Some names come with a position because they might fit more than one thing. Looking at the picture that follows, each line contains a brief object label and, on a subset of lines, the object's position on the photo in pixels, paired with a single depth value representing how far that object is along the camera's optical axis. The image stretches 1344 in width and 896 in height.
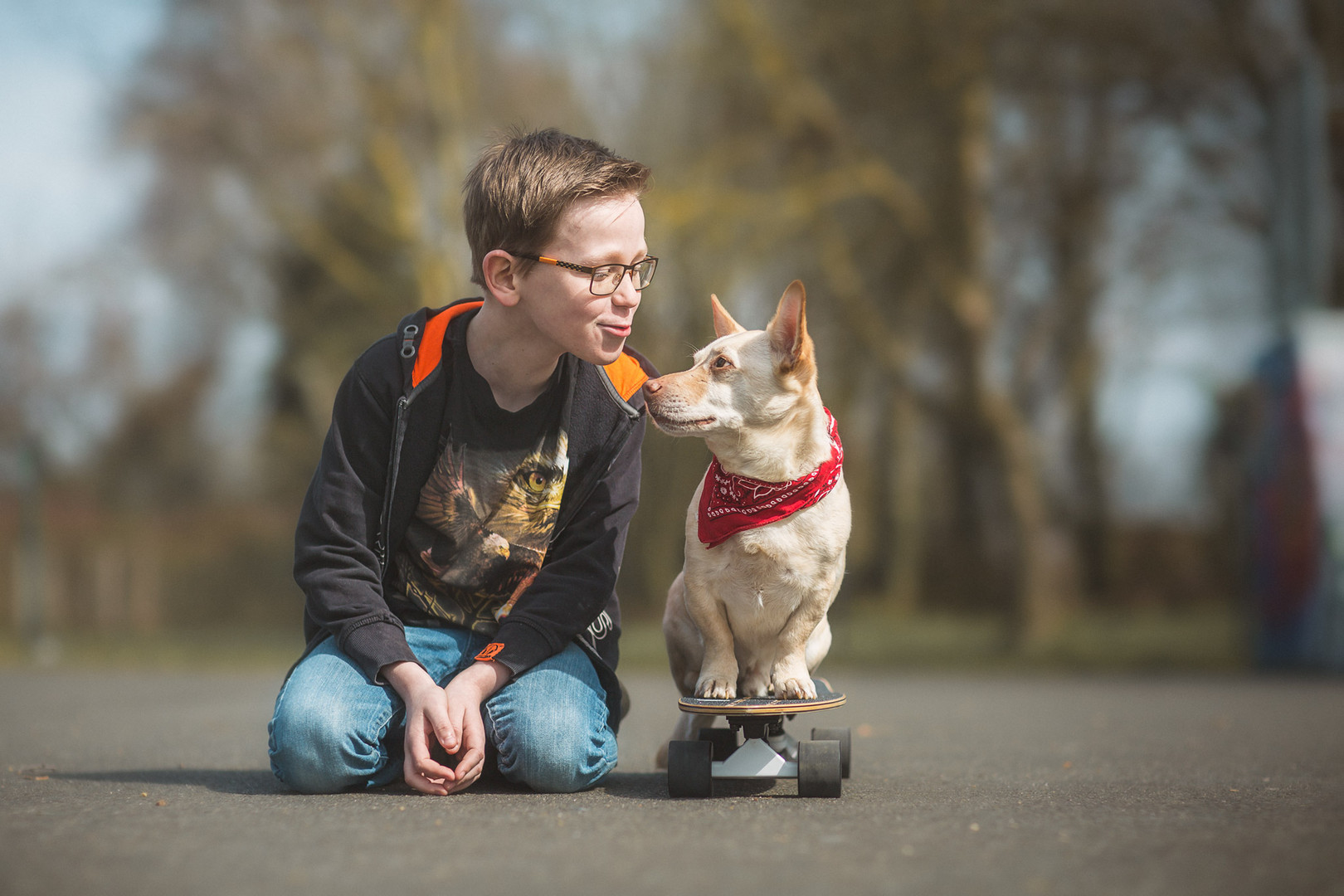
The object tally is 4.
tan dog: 3.33
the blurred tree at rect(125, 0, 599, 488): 14.38
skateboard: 3.32
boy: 3.38
